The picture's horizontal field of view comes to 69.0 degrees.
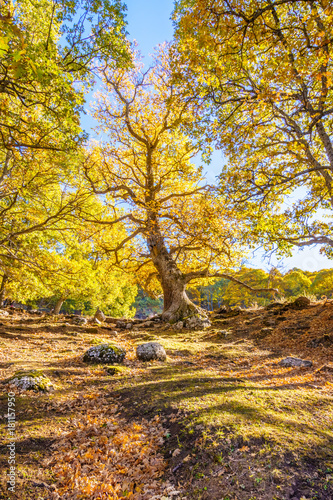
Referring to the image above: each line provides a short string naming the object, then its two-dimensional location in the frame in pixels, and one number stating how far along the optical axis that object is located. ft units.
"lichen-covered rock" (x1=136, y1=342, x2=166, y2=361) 21.63
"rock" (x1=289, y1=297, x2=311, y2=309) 36.60
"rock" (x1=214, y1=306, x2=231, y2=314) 50.24
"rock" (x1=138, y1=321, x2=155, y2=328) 44.50
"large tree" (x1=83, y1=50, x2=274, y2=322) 38.17
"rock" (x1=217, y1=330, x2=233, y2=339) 32.35
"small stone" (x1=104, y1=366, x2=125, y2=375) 18.16
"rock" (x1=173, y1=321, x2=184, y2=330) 38.94
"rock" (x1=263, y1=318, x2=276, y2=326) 32.92
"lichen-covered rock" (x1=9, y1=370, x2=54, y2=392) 13.85
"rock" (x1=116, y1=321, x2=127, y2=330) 44.76
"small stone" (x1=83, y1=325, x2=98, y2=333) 36.83
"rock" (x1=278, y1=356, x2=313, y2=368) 18.89
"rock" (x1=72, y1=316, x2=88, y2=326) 42.09
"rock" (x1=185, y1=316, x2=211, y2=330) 39.29
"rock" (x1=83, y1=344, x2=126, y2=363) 20.62
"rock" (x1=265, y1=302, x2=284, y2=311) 41.50
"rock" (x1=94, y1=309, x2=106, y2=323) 50.44
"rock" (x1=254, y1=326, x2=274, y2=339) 29.96
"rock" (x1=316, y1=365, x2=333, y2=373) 17.51
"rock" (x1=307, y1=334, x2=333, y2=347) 22.93
